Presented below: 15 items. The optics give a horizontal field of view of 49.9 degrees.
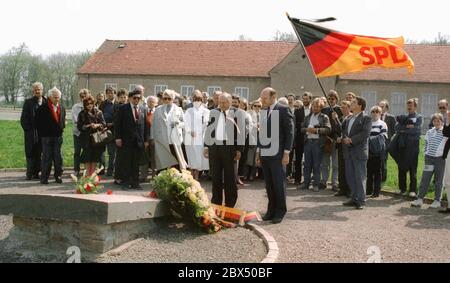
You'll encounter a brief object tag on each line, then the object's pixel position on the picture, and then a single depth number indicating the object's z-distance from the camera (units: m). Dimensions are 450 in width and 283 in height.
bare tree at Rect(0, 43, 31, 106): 81.56
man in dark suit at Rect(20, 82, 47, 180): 11.05
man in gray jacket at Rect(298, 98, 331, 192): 11.00
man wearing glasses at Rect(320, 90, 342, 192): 11.19
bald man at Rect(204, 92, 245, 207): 8.34
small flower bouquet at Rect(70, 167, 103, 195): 6.74
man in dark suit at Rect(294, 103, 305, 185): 12.00
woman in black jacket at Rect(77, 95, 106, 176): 10.73
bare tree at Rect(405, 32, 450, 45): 65.38
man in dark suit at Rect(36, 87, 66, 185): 10.76
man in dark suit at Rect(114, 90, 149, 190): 10.46
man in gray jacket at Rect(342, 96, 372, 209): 9.31
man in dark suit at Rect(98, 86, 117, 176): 12.23
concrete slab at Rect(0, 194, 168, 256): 5.80
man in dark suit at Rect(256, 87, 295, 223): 7.91
